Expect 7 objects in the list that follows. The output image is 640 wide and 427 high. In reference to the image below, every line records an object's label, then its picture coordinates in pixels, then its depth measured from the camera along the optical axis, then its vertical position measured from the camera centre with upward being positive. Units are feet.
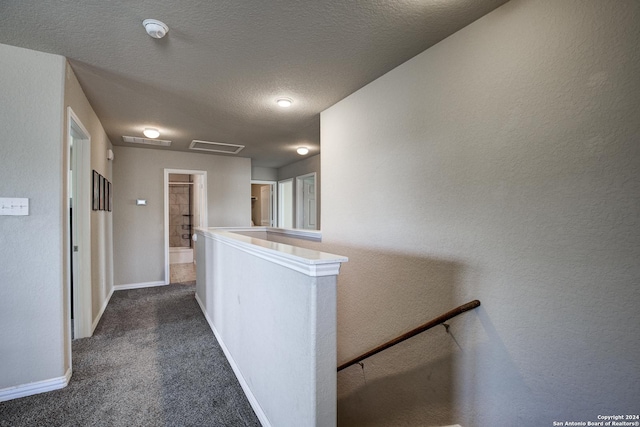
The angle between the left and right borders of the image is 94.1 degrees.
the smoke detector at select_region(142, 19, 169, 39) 5.72 +3.57
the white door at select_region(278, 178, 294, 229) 24.16 +0.56
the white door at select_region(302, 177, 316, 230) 21.48 +0.65
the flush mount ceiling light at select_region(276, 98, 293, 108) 9.73 +3.63
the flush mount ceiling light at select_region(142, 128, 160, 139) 12.76 +3.37
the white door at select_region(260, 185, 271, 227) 28.97 +0.56
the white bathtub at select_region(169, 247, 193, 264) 25.02 -3.83
